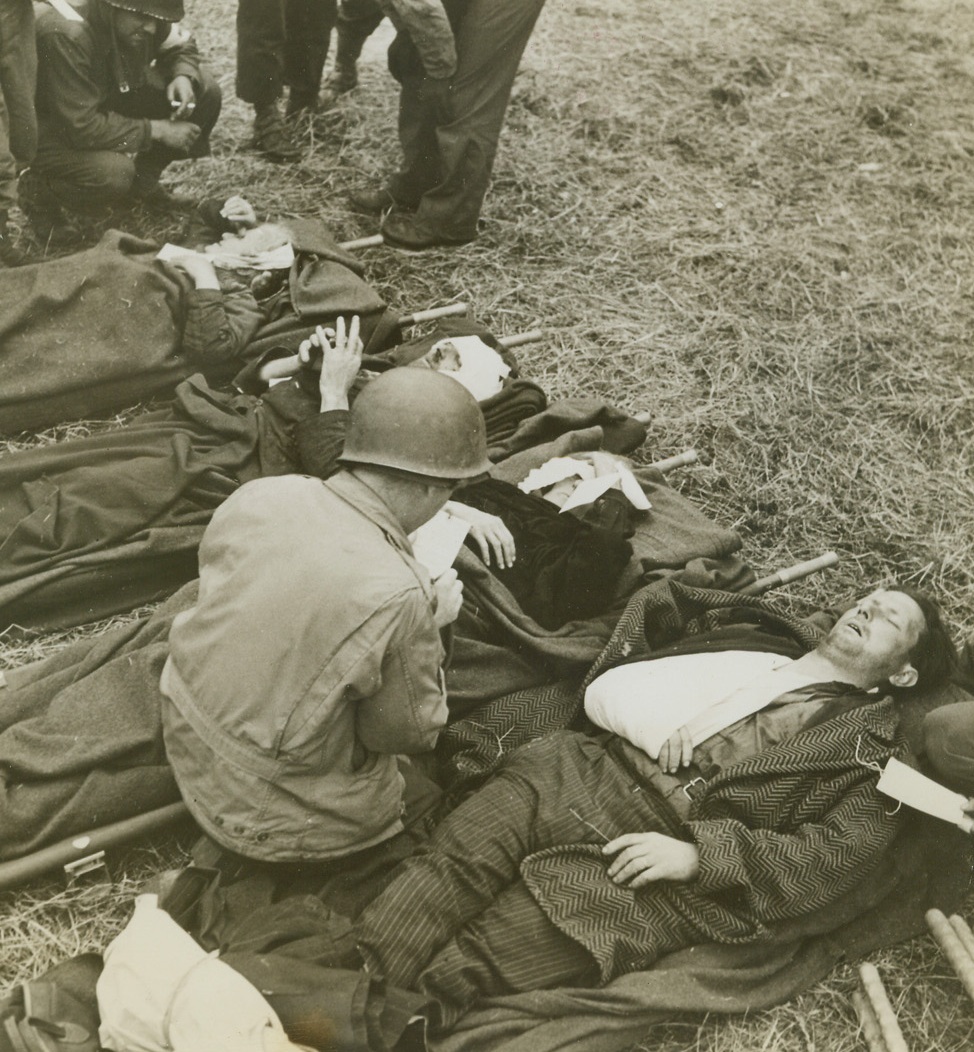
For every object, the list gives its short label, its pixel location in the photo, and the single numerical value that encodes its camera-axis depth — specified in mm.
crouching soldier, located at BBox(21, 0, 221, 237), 5648
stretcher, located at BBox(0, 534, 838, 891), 3389
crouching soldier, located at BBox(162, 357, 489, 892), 2768
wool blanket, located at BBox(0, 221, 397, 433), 4758
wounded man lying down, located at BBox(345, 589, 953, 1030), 3309
